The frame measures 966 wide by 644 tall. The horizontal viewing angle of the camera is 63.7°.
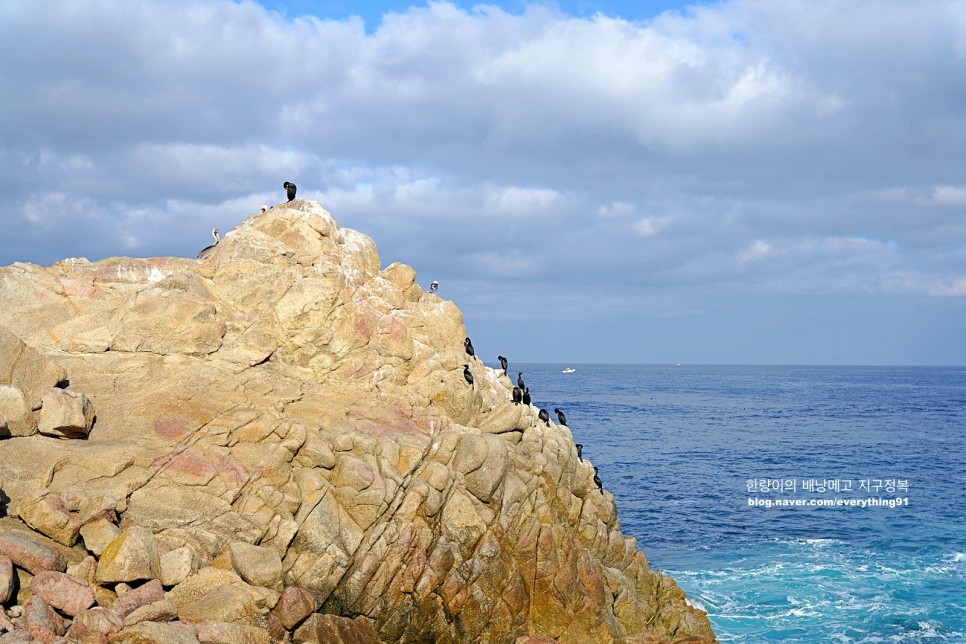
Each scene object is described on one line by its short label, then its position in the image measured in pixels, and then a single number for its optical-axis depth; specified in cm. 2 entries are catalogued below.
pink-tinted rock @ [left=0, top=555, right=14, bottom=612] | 1942
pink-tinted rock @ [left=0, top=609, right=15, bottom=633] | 1850
